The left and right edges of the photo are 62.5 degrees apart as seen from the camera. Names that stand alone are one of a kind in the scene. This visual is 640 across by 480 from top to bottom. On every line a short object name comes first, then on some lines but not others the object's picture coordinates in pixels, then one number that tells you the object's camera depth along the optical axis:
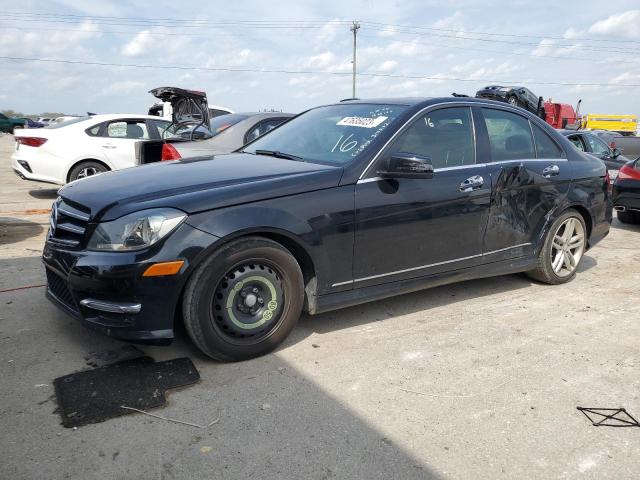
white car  8.99
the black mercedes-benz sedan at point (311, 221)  2.93
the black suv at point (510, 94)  16.05
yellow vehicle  33.41
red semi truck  22.77
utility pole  45.22
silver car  6.27
